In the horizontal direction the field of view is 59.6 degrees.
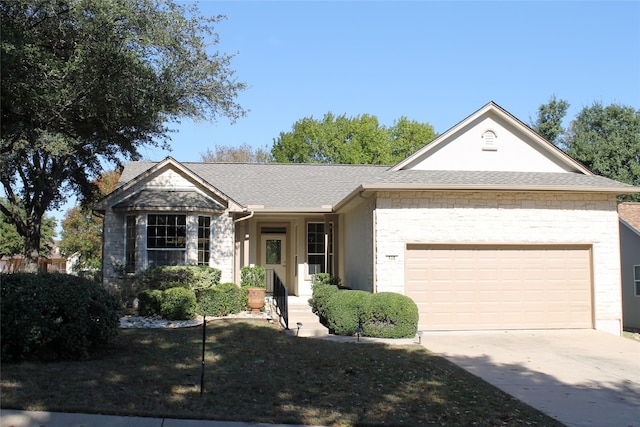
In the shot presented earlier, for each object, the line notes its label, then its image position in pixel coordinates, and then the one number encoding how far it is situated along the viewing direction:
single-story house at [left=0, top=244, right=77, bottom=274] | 37.03
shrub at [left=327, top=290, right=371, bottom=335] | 12.39
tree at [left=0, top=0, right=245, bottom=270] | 10.10
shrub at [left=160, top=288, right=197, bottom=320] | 14.11
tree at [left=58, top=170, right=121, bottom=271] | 36.44
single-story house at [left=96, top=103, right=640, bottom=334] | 13.73
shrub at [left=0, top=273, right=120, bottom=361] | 8.11
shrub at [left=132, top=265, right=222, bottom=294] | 16.14
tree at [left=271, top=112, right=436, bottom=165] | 42.81
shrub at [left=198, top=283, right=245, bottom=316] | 15.04
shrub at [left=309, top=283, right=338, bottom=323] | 14.14
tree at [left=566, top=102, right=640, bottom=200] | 31.80
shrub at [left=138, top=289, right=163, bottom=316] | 14.52
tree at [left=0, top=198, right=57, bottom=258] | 42.72
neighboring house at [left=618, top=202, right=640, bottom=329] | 19.66
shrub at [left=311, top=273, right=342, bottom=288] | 18.19
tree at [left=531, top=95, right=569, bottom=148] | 34.72
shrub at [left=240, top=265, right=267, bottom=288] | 17.77
